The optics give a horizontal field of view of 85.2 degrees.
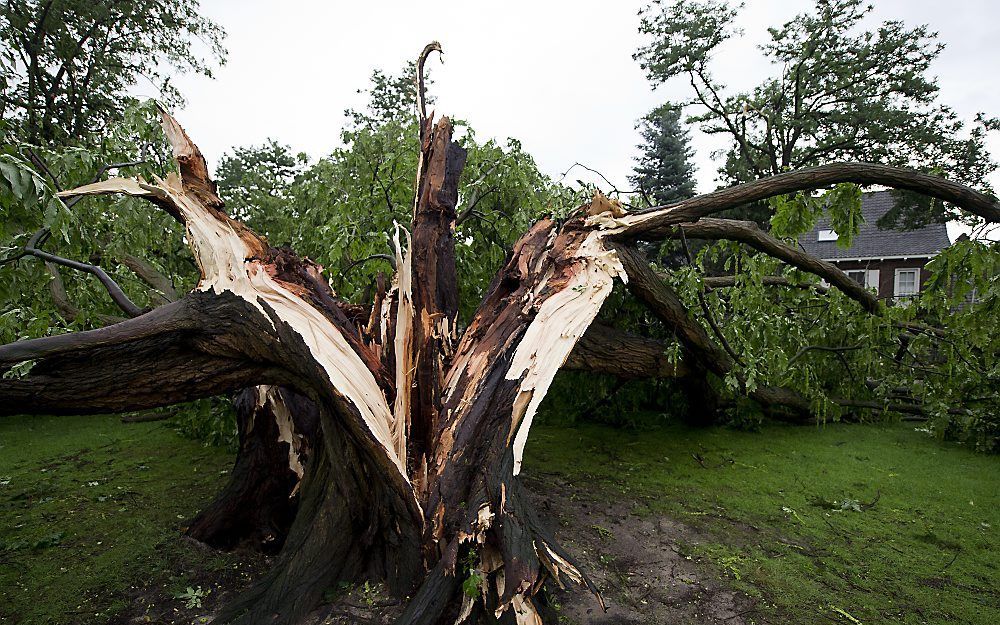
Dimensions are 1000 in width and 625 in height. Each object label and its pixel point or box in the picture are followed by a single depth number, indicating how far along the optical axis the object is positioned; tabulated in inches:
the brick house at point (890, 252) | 700.0
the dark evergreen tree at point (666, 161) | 821.2
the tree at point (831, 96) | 530.0
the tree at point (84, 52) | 369.4
